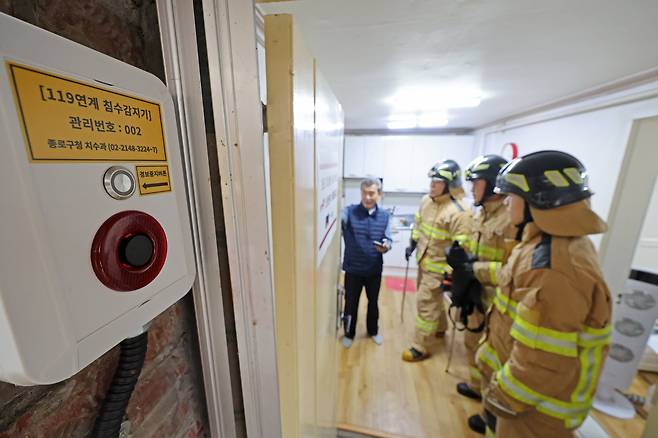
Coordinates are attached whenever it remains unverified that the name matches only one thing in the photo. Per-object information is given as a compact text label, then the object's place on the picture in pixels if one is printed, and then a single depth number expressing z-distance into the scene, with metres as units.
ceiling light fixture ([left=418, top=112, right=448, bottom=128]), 2.59
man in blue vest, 2.22
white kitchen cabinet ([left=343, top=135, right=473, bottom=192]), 3.54
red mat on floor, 3.43
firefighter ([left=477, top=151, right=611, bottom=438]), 0.92
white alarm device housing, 0.18
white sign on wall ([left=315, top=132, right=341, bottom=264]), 0.70
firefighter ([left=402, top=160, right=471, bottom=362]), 2.10
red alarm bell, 0.25
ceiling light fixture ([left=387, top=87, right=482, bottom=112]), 1.72
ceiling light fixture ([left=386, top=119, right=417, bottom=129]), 3.02
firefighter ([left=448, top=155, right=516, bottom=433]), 1.63
